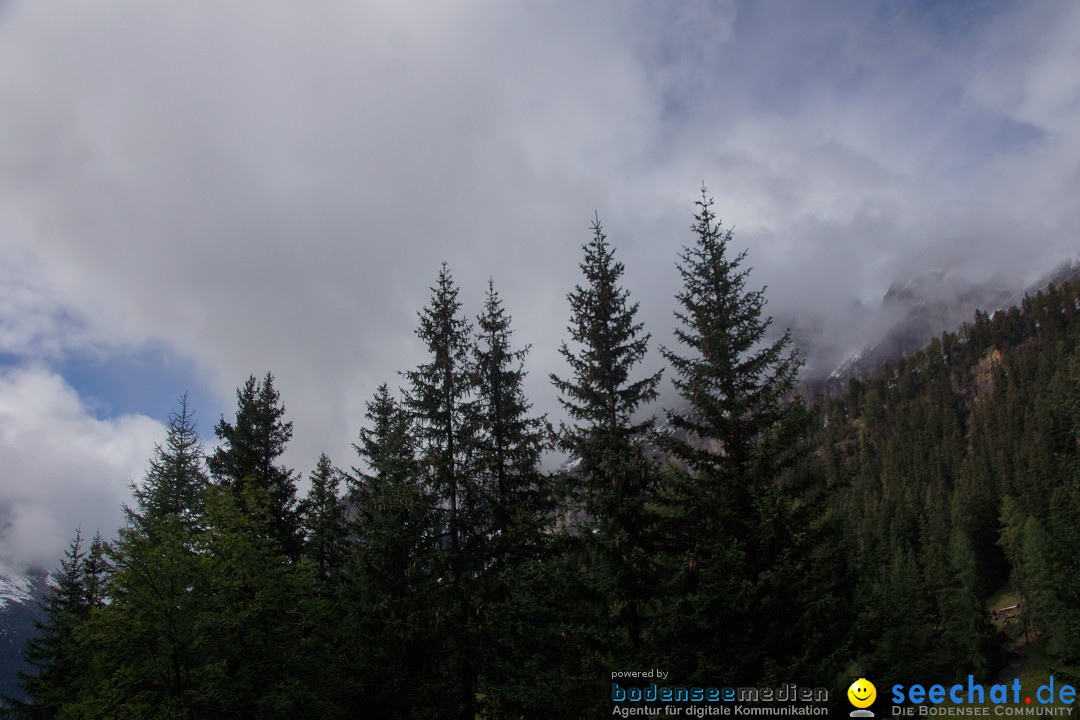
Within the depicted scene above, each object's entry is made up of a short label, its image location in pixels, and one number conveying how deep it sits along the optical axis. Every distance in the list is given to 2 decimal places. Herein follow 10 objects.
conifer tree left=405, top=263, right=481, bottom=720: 17.67
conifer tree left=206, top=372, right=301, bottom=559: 25.38
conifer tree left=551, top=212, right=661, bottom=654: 15.33
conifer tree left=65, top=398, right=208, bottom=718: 14.58
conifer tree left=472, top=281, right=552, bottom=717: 16.42
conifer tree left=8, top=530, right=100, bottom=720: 24.14
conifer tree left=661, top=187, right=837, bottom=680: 13.79
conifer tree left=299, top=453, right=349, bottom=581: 26.47
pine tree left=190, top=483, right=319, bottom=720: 15.38
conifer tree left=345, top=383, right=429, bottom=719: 18.09
